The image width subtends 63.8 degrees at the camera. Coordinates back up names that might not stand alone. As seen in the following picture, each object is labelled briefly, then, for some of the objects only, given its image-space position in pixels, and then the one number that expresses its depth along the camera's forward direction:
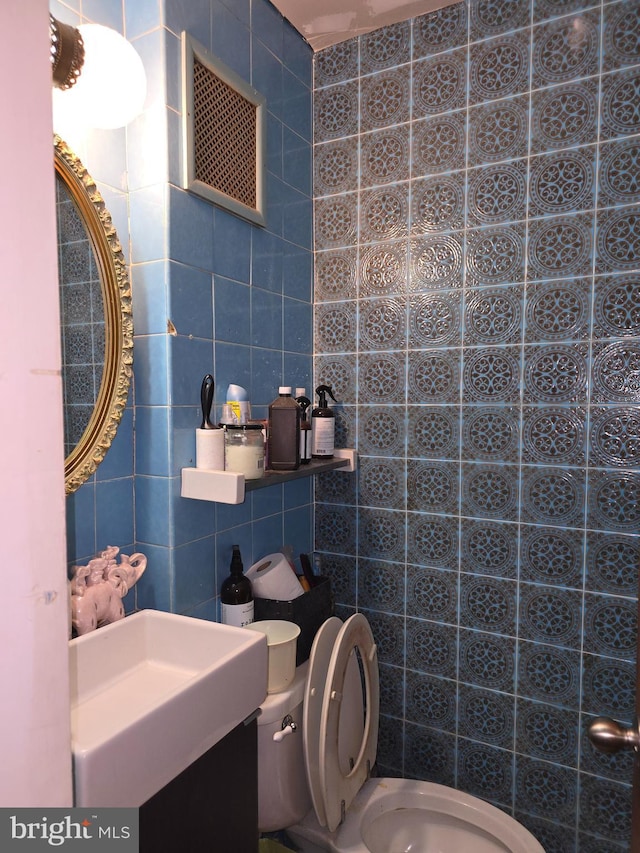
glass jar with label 1.21
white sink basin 0.68
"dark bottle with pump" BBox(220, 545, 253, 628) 1.27
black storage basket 1.30
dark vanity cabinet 0.78
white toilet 1.16
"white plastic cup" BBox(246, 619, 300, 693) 1.17
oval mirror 1.01
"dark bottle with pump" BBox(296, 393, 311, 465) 1.47
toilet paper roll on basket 1.36
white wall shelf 1.12
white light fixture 0.95
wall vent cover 1.16
